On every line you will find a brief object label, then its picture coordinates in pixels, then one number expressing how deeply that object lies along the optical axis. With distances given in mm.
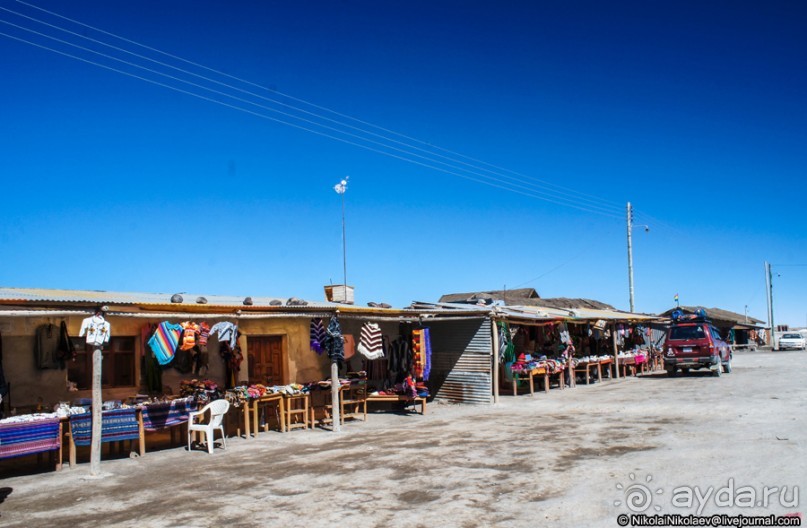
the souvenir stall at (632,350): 25406
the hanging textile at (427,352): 15914
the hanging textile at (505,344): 17578
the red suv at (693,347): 22391
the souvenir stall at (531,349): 17984
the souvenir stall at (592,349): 22641
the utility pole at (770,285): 52456
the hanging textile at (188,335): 11851
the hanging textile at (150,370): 12500
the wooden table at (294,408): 13438
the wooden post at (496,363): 16828
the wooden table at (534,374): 18922
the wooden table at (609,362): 23794
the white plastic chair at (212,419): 11086
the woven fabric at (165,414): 10984
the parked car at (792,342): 44188
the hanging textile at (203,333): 12203
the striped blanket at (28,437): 9344
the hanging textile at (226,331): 12453
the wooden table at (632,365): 25219
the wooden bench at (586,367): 21988
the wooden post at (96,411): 9523
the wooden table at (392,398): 15303
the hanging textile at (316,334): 14047
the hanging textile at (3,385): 10133
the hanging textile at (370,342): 14805
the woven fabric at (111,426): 10102
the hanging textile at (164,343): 11445
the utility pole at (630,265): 32812
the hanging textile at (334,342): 13227
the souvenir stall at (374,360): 14109
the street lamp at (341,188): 22608
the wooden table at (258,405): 12641
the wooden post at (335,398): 13133
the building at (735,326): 45503
